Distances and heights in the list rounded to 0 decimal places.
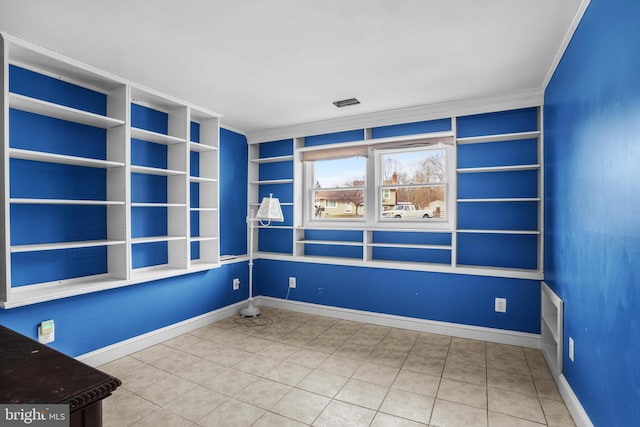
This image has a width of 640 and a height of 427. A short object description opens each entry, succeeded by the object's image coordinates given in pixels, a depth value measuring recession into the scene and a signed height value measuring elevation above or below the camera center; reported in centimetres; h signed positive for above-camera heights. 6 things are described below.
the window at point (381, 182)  377 +37
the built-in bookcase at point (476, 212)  327 -1
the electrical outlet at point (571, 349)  212 -91
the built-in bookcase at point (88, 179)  244 +30
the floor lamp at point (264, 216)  405 -6
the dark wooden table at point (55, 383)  89 -51
